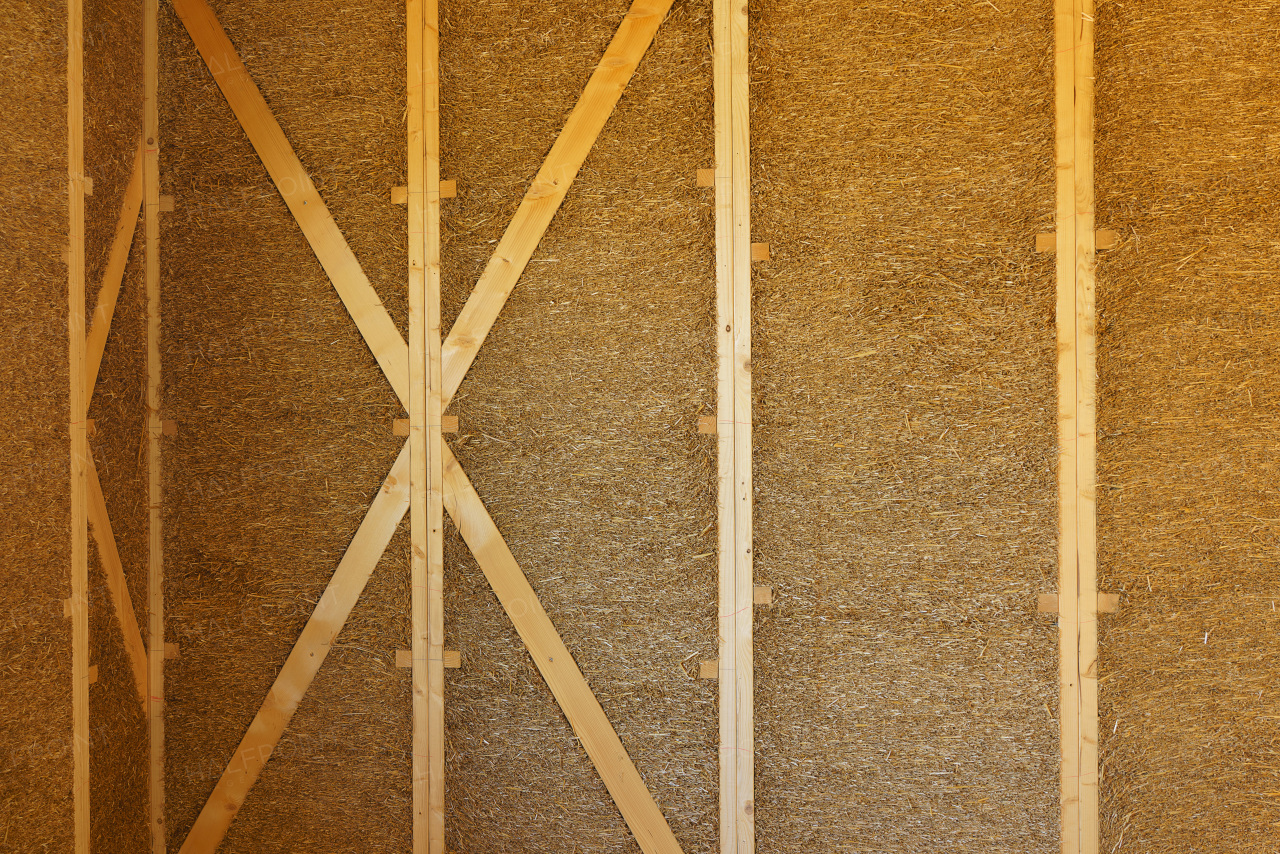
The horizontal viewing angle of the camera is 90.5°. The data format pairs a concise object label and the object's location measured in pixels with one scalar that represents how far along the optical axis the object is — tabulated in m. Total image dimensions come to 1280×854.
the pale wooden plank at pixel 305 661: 2.16
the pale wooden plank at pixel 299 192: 2.16
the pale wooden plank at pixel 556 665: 2.02
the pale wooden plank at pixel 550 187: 2.05
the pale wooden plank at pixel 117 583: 2.09
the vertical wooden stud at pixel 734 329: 2.00
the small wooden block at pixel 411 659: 2.12
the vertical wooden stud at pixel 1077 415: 1.89
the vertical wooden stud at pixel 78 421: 1.81
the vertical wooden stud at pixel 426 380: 2.12
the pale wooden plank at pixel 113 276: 2.09
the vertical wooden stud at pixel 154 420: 2.25
